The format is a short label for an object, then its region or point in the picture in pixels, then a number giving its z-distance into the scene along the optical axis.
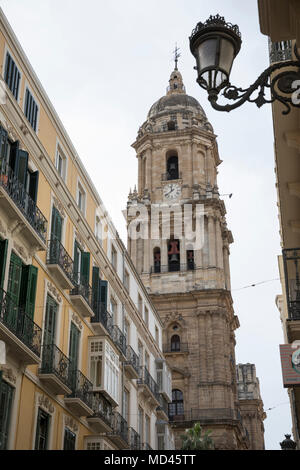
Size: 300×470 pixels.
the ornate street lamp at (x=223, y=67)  6.91
